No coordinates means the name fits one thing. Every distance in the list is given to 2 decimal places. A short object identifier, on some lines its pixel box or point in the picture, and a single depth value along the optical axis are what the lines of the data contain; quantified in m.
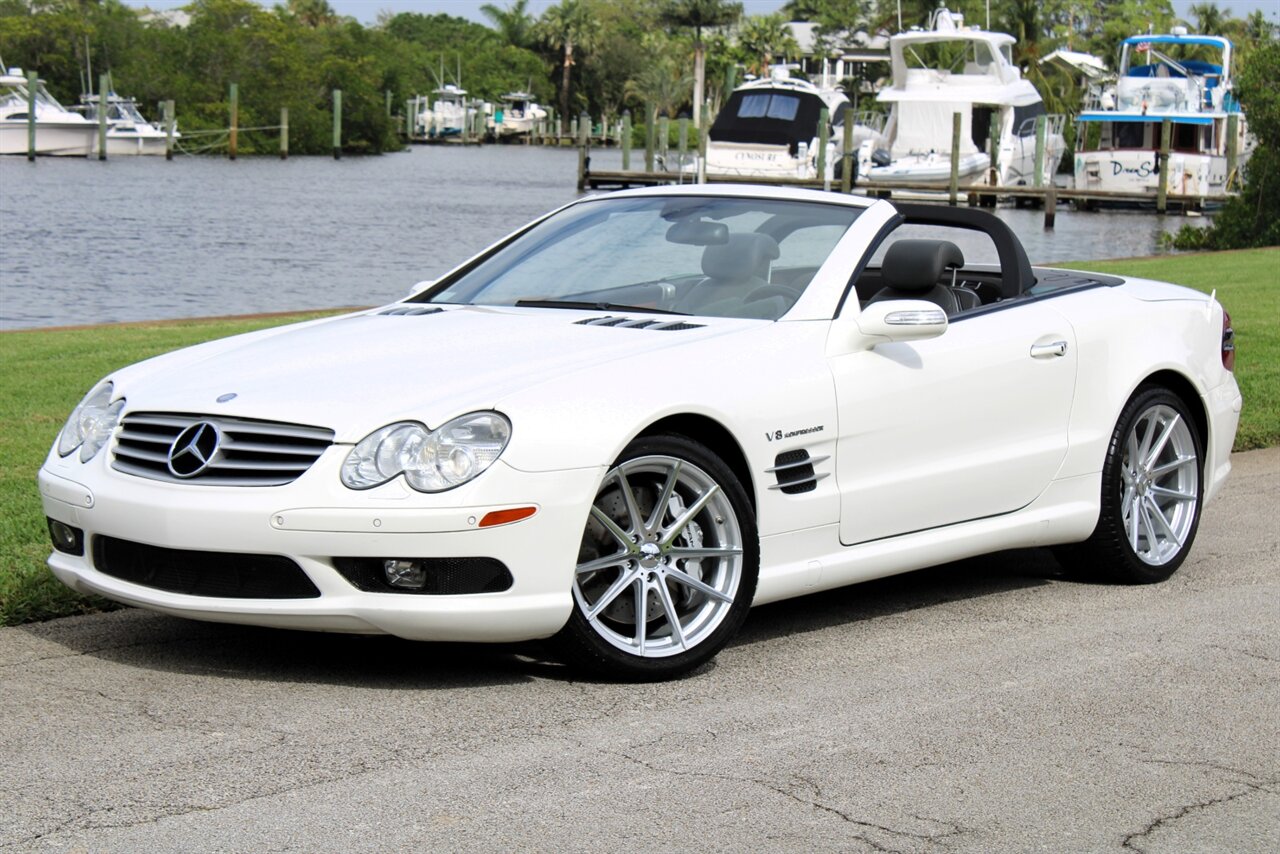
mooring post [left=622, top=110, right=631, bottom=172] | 62.01
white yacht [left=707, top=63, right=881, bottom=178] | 56.09
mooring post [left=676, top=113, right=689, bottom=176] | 57.79
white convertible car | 5.03
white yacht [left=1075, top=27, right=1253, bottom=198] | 53.59
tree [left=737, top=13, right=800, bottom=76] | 120.06
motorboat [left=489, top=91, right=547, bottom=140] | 141.00
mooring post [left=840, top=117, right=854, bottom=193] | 50.72
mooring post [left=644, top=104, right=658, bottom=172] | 57.22
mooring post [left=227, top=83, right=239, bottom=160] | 86.19
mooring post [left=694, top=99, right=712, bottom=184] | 52.21
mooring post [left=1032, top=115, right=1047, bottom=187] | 54.62
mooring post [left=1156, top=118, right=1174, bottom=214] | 49.31
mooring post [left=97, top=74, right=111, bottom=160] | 76.93
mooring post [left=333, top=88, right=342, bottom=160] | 92.69
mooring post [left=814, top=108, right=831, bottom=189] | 52.69
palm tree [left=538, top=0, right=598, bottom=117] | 147.25
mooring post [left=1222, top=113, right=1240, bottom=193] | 52.69
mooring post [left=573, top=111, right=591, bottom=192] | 57.62
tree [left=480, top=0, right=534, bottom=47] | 160.50
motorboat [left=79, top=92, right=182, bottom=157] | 83.38
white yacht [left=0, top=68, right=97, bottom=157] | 78.31
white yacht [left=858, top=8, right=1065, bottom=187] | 54.91
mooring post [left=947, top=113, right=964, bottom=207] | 49.50
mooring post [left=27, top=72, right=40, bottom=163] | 74.06
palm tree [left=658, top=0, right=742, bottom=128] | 101.62
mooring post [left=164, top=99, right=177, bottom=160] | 83.44
